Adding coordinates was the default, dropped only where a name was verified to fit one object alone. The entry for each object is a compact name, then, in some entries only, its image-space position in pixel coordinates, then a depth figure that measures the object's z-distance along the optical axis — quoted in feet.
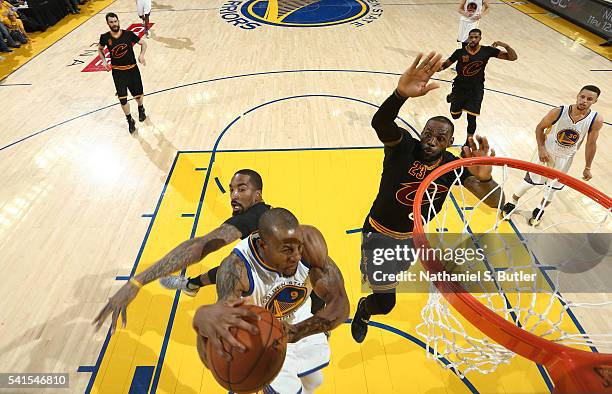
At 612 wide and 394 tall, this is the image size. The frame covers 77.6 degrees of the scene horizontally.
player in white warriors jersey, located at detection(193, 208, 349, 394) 6.72
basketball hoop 5.32
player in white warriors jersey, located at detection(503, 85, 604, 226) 13.42
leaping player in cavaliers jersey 7.93
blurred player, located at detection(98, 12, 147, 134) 19.27
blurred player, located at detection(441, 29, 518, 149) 18.17
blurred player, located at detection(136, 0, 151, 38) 33.81
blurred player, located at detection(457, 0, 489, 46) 27.14
